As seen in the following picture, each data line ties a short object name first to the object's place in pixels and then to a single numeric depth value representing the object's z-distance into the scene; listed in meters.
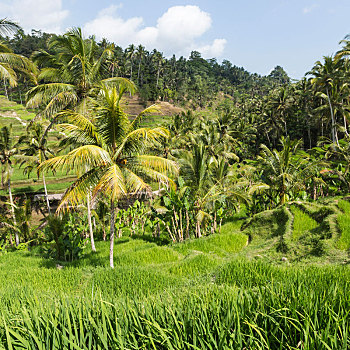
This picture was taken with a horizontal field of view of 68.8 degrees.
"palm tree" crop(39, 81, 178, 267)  6.68
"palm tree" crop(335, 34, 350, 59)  21.33
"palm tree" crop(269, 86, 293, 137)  41.50
